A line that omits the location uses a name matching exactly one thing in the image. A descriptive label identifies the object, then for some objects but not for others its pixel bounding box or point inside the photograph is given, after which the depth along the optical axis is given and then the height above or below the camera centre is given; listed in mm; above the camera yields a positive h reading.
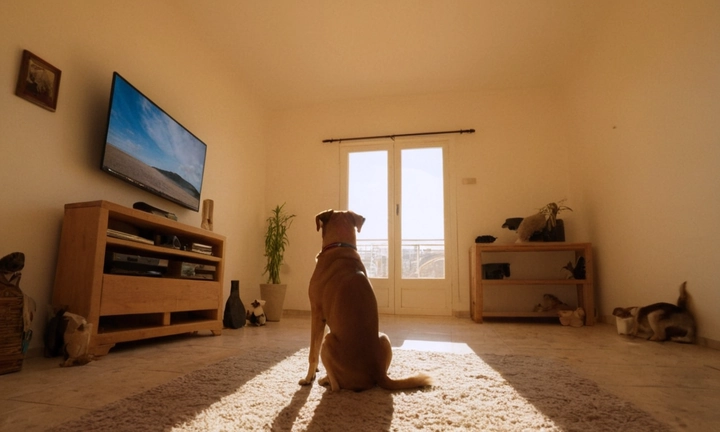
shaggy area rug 1018 -403
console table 3729 -37
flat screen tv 2342 +889
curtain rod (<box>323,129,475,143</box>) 4832 +1829
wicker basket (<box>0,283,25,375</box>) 1543 -239
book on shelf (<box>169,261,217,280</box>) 2662 +25
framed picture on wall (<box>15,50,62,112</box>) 1930 +1007
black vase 3334 -336
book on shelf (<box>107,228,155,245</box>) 2038 +205
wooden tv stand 1911 -56
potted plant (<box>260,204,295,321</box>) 4031 +215
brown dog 1272 -198
